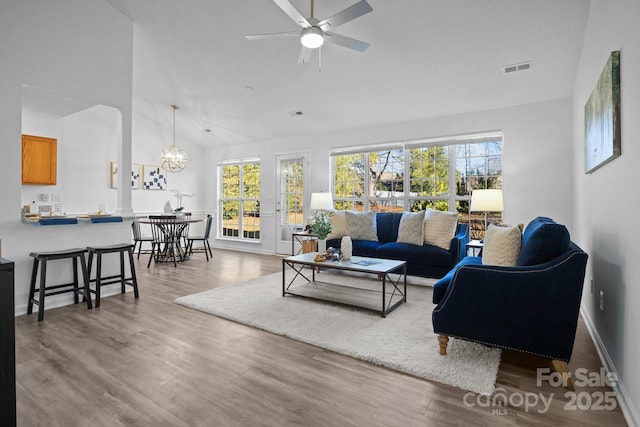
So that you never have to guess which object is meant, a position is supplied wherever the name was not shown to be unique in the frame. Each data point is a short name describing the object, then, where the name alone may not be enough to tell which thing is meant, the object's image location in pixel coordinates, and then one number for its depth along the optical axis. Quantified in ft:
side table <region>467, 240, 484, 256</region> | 14.16
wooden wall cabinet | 17.85
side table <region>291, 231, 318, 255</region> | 21.31
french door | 23.66
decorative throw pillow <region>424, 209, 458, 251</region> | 14.83
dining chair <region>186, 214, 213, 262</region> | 21.86
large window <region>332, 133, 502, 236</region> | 17.29
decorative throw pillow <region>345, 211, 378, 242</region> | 17.22
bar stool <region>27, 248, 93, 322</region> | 10.73
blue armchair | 6.74
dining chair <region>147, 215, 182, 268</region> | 20.17
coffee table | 11.36
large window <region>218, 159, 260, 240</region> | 26.18
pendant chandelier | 22.59
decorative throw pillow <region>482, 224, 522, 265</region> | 8.75
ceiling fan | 8.86
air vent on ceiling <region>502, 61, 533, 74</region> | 12.98
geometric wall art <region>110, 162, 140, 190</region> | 22.43
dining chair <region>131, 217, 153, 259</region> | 20.68
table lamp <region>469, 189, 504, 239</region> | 14.24
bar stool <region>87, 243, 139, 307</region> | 12.05
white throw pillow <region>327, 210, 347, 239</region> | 17.74
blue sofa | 14.20
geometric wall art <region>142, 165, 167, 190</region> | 24.88
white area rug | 7.41
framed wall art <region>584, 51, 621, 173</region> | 6.84
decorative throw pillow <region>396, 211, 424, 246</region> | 15.48
